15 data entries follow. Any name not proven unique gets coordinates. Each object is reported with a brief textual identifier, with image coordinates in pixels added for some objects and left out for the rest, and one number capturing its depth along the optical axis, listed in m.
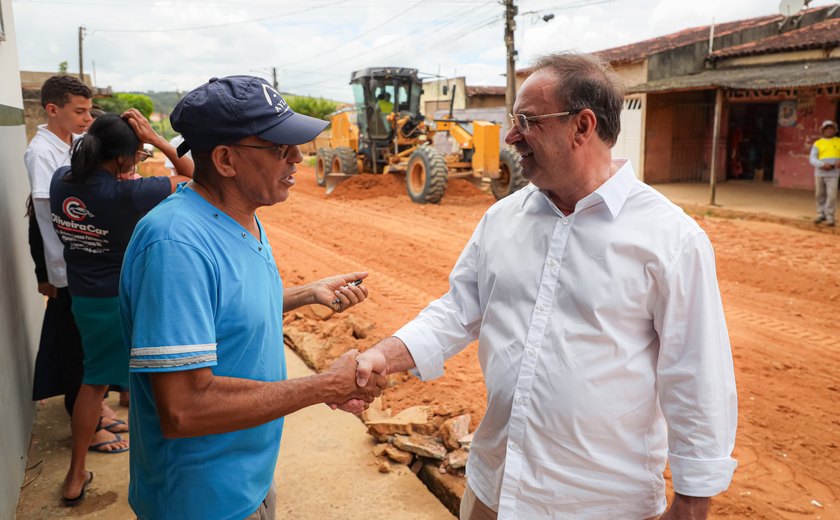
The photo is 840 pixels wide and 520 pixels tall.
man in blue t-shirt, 1.69
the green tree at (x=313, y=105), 39.21
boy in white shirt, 3.89
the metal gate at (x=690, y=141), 19.64
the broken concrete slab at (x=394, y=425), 4.07
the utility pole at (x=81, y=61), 37.16
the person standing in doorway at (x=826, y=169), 11.83
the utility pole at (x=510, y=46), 19.41
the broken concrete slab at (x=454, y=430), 3.88
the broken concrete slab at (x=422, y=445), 3.80
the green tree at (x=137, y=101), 37.42
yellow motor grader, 14.68
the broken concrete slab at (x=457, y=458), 3.68
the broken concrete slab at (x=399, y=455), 3.83
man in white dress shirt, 1.84
